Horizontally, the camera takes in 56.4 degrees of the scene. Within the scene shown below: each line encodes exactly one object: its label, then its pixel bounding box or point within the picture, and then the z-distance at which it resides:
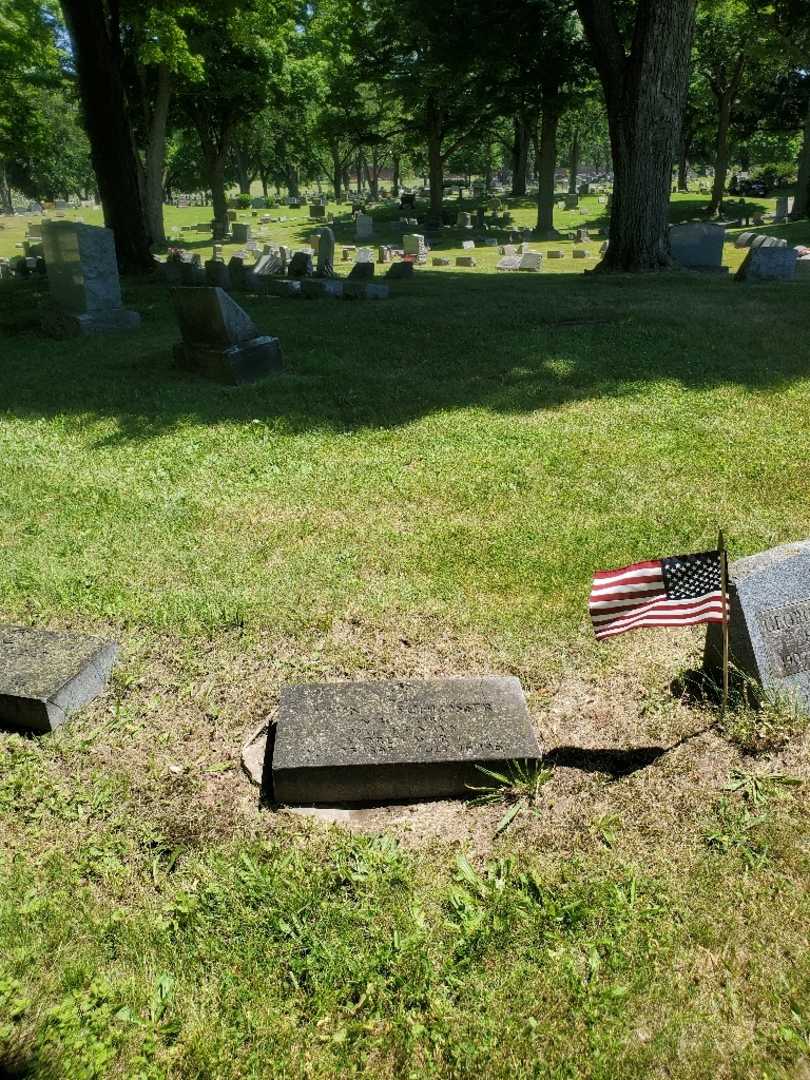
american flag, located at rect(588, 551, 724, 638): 3.27
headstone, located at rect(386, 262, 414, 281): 18.61
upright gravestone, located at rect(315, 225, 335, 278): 19.03
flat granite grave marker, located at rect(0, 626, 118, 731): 3.71
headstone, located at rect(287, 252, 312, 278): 18.00
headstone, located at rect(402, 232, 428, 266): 26.55
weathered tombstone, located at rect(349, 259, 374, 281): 17.59
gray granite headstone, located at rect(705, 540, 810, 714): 3.24
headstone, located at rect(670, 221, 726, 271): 17.34
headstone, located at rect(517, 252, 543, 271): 22.39
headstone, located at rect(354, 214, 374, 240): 34.91
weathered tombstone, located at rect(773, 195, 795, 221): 33.12
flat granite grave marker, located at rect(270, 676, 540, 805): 3.23
